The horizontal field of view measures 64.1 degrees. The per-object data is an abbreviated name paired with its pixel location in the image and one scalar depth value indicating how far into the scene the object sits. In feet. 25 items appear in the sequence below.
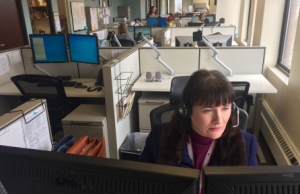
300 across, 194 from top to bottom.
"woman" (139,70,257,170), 2.73
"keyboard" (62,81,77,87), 8.30
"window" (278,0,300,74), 9.09
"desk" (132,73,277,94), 7.26
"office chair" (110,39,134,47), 13.80
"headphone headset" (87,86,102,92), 7.64
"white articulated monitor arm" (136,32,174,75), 8.63
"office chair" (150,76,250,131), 4.75
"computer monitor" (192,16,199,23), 22.59
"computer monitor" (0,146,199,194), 1.34
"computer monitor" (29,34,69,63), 8.59
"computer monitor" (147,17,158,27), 21.26
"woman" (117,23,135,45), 13.76
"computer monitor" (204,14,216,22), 21.35
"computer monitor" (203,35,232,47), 10.61
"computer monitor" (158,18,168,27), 21.15
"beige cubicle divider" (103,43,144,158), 6.17
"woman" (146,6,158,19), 22.83
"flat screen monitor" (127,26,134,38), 16.98
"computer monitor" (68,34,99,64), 8.11
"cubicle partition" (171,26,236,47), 15.99
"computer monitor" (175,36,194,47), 11.05
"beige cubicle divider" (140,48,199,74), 9.11
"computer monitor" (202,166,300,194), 1.31
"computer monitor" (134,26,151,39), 16.55
